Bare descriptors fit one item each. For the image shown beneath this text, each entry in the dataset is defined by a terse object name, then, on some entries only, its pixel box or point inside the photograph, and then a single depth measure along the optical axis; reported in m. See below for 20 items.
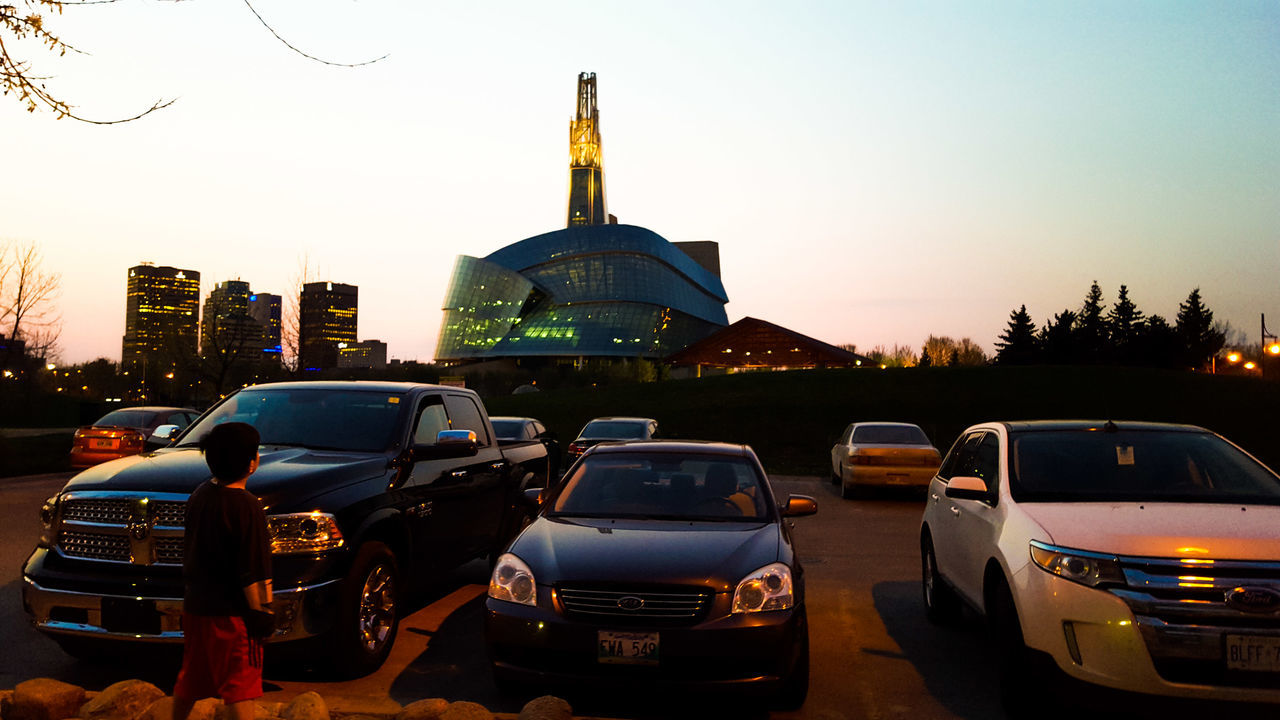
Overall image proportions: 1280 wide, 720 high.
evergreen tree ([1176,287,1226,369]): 95.81
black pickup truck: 5.20
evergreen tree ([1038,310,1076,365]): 85.69
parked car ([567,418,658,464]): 19.22
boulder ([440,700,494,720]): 4.19
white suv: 4.38
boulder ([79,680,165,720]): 4.37
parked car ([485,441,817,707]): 4.74
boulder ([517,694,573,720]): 4.32
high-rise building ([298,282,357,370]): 37.94
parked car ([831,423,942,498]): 18.12
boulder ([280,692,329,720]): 4.19
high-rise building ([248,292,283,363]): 41.94
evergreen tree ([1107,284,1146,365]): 85.12
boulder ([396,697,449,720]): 4.19
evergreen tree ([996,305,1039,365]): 89.44
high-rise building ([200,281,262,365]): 34.22
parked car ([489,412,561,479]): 18.00
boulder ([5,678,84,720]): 4.32
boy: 3.64
